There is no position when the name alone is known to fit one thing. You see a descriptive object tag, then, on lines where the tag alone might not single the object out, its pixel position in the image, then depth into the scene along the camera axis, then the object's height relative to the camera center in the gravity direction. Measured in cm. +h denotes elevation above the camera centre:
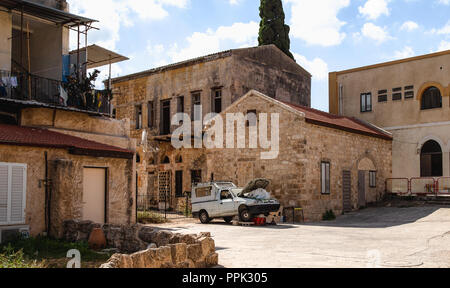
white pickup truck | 1853 -130
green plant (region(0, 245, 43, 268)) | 771 -159
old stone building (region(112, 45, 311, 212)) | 2708 +479
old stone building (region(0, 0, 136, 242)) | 1291 +103
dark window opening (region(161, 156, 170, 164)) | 2895 +64
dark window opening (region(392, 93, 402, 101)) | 2680 +420
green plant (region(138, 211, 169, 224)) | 2016 -207
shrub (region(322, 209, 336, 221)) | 2079 -201
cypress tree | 3444 +1053
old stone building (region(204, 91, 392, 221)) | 2038 +40
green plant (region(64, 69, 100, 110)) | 1709 +284
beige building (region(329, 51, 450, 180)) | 2511 +360
